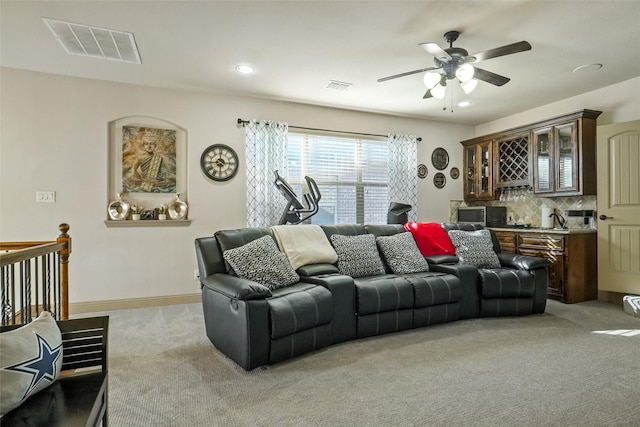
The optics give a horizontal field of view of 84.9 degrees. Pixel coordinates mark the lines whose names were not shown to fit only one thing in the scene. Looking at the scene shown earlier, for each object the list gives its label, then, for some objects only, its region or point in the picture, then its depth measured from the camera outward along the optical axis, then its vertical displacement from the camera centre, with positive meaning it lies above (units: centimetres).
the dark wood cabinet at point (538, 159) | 420 +75
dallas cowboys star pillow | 106 -48
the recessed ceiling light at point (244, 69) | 354 +149
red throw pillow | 377 -28
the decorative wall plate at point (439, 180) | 574 +55
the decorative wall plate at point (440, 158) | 573 +91
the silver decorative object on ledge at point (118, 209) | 391 +5
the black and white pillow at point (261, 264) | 270 -40
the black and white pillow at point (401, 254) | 338 -41
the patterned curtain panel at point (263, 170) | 446 +55
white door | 388 +6
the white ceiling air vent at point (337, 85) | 405 +151
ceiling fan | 257 +117
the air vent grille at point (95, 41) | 278 +148
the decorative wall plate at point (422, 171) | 561 +68
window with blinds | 486 +57
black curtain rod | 446 +118
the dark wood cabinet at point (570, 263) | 401 -59
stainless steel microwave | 529 -3
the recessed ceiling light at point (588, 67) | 358 +151
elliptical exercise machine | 411 +13
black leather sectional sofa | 228 -69
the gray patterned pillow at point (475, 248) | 361 -37
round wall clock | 432 +64
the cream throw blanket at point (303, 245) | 314 -29
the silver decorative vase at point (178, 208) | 417 +7
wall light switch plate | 367 +18
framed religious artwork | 399 +61
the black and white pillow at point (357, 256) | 321 -40
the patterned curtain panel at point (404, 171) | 532 +65
